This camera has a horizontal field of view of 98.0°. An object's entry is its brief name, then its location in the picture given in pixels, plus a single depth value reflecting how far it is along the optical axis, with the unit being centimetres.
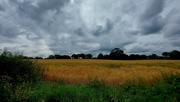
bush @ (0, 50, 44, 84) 518
